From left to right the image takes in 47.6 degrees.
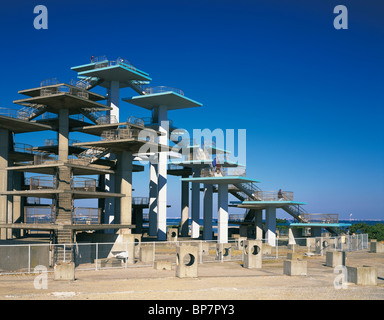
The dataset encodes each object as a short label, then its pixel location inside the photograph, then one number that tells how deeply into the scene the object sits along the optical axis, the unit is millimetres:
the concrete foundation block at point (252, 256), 33656
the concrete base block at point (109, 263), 36000
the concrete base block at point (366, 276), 24938
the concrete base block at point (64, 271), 25844
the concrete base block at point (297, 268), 28859
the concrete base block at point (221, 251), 38944
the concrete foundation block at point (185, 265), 27578
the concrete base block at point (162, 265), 32500
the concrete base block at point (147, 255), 37875
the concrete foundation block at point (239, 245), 48466
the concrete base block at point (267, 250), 45688
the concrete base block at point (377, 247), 48344
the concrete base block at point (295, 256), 35219
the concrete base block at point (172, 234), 59175
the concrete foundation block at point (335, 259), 35031
